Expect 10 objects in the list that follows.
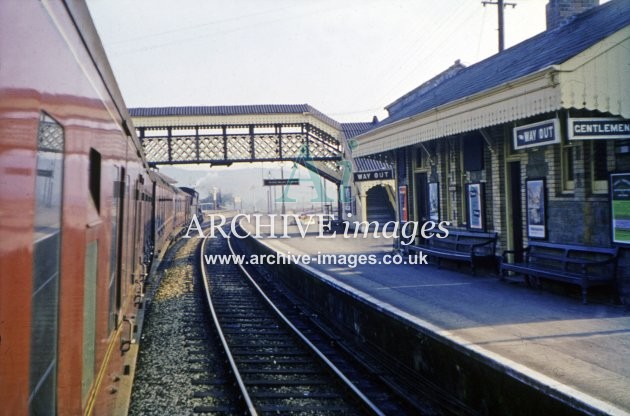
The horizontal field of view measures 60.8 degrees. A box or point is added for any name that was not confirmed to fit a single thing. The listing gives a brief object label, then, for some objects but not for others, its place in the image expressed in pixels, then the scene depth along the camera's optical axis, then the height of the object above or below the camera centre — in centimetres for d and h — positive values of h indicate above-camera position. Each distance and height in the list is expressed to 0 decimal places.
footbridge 2686 +479
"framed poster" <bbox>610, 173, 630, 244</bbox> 729 +28
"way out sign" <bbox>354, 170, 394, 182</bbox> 1773 +171
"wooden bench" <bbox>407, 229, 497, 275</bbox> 1085 -44
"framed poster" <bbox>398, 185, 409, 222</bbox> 1550 +67
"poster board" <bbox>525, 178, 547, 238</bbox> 909 +31
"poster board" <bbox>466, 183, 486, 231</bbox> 1114 +41
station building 719 +153
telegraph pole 2173 +837
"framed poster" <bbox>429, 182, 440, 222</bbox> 1323 +63
